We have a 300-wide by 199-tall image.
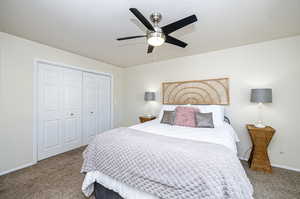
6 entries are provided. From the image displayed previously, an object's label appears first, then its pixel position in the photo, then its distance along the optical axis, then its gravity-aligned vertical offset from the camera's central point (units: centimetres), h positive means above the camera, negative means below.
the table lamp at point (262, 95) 226 +8
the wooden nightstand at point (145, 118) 365 -55
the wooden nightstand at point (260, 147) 223 -86
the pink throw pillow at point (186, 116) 243 -33
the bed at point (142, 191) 133 -74
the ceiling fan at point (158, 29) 143 +89
